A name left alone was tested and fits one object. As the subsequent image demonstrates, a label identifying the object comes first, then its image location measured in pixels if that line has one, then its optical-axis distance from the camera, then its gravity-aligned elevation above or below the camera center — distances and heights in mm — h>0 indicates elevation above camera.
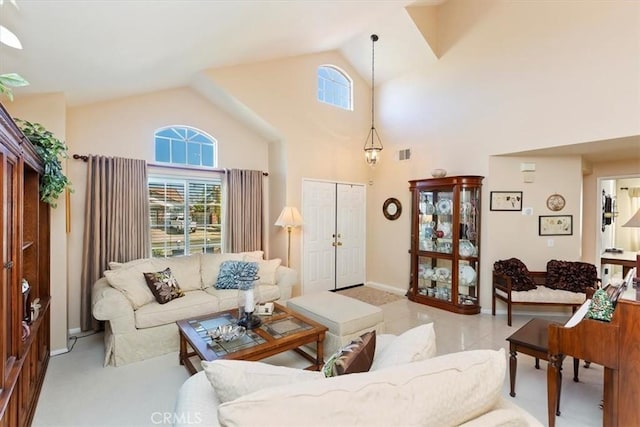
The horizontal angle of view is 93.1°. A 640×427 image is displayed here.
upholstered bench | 4011 -1004
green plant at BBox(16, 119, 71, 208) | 2676 +471
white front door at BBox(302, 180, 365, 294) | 5344 -476
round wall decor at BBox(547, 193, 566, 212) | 4488 +130
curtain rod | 3690 +618
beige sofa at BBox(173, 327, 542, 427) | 918 -637
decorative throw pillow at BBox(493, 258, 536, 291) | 4180 -872
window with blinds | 4328 -98
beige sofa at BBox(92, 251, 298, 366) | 2971 -1041
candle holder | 2770 -877
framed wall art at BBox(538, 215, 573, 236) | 4500 -211
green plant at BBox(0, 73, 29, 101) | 1055 +457
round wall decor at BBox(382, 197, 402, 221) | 5684 +40
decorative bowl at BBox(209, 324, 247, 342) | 2505 -1043
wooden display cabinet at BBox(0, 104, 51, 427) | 1625 -517
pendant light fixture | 6051 +1525
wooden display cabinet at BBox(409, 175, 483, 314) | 4590 -514
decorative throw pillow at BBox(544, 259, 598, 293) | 4051 -885
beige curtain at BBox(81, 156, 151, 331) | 3717 -102
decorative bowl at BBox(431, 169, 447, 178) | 4793 +593
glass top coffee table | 2334 -1076
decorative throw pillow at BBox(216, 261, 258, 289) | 3938 -828
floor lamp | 4680 -130
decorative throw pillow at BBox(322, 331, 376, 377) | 1423 -728
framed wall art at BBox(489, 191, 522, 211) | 4504 +157
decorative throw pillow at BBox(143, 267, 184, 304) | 3367 -873
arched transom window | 4340 +938
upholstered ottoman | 2984 -1101
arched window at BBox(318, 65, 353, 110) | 5621 +2366
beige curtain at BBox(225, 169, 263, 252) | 4781 -24
